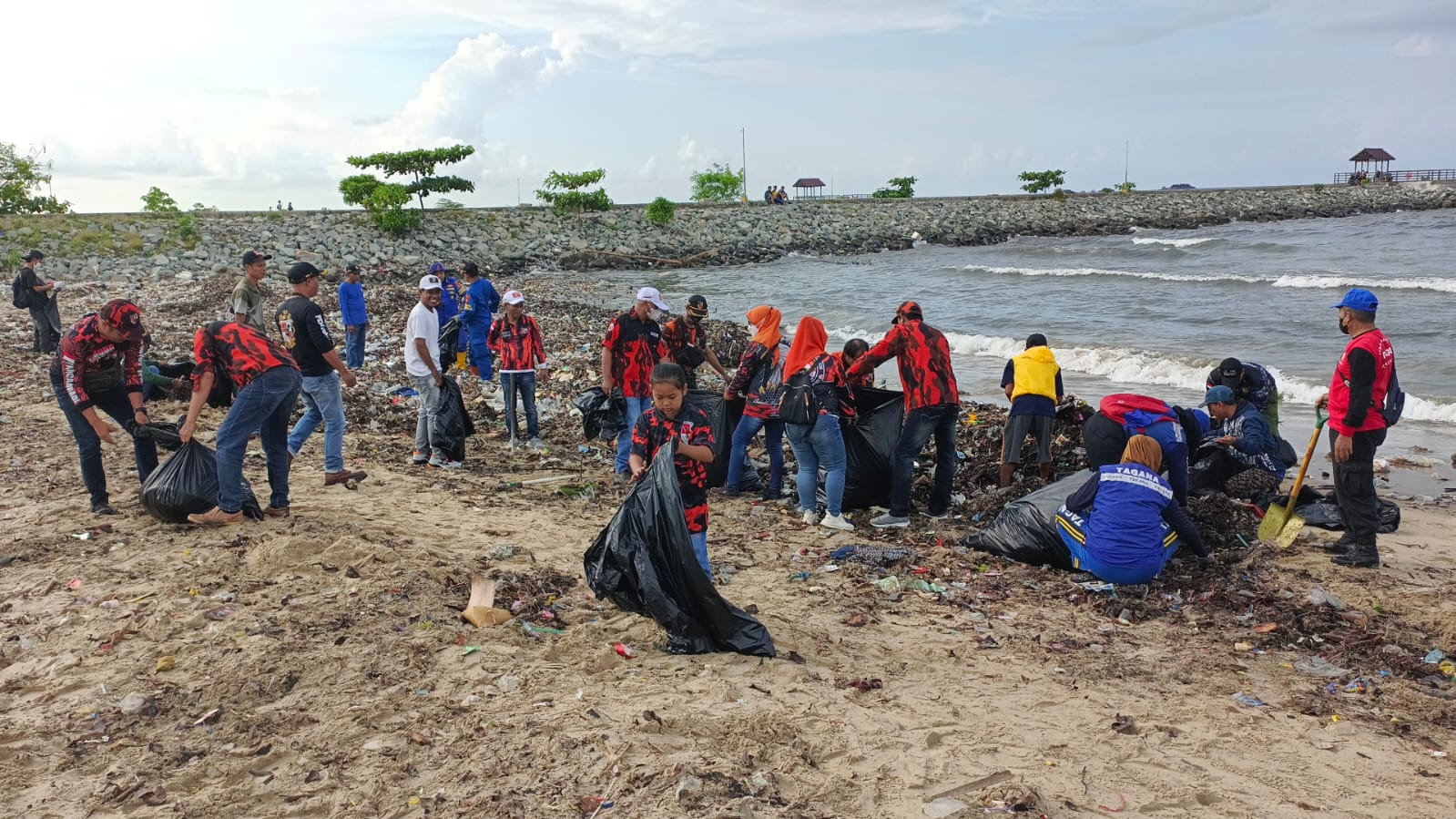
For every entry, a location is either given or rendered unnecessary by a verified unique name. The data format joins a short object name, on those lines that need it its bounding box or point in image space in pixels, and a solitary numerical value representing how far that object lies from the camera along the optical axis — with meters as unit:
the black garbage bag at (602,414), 7.34
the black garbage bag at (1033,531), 5.68
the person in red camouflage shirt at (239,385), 5.44
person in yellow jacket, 6.98
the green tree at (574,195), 40.81
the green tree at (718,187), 58.47
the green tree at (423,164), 38.28
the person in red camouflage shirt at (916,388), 6.43
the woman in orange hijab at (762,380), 6.81
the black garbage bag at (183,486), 5.50
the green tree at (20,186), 31.64
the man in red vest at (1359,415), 5.35
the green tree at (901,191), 57.69
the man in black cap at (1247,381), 6.66
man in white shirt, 7.45
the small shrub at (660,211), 41.34
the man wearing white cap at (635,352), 7.04
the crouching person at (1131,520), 5.19
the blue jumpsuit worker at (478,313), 10.21
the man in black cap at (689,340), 7.22
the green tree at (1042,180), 56.84
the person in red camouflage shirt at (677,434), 4.29
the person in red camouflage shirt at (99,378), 5.51
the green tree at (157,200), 34.75
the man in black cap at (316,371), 6.22
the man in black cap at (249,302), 7.85
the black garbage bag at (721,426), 7.24
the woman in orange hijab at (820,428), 6.34
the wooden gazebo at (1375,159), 68.44
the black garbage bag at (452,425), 7.83
